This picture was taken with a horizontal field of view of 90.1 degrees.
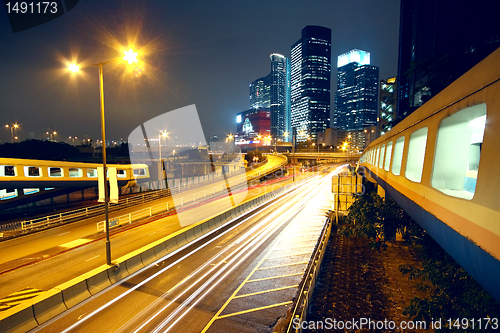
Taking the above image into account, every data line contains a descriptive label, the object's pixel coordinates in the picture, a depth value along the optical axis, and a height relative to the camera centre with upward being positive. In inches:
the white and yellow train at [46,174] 902.4 -136.9
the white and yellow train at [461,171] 120.8 -16.7
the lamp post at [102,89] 425.4 +100.9
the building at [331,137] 7509.8 +276.7
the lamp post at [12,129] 1729.1 +79.4
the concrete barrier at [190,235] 686.4 -254.3
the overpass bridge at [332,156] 2784.0 -108.9
